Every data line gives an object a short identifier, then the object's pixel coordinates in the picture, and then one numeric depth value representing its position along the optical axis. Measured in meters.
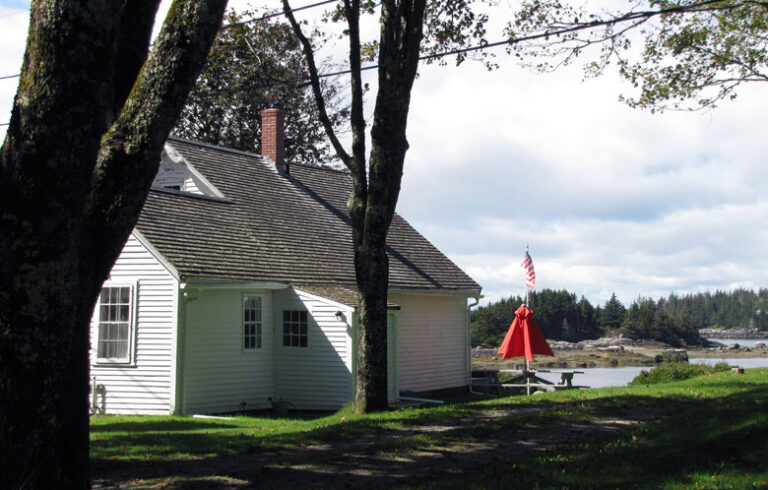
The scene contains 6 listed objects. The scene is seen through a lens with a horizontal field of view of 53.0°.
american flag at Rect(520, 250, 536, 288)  23.33
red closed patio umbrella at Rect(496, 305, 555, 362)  21.94
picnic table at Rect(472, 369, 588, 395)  23.11
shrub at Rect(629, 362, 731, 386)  22.02
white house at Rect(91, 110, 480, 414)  17.34
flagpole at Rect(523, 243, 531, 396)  22.68
